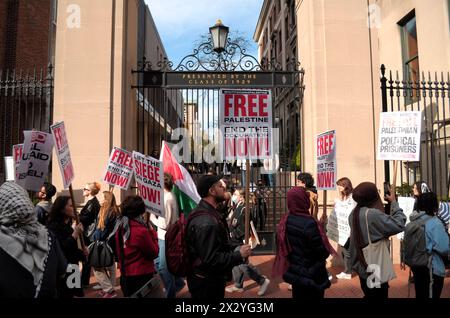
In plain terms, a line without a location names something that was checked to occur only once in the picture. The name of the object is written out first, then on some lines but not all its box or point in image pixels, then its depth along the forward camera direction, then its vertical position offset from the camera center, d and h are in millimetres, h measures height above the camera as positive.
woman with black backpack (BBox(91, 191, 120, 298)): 6039 -816
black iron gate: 9211 +2680
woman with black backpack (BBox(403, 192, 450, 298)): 4773 -884
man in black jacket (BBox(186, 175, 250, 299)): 3283 -633
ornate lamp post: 9242 +3758
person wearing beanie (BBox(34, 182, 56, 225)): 5895 -336
